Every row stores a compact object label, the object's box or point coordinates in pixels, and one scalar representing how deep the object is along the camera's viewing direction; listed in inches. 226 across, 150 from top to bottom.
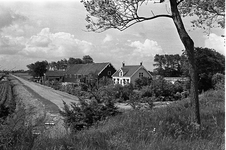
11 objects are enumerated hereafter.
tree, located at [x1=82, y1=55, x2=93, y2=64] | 3997.0
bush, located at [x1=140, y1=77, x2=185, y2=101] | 1350.4
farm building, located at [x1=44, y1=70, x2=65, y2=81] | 3430.1
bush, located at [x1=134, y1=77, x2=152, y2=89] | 1639.3
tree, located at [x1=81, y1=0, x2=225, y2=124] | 280.5
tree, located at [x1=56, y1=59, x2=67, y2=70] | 4229.8
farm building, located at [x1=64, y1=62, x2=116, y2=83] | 2414.1
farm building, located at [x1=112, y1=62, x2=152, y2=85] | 2161.7
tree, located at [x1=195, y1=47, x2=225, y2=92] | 1200.2
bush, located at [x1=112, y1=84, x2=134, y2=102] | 1349.4
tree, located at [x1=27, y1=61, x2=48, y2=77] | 3576.3
